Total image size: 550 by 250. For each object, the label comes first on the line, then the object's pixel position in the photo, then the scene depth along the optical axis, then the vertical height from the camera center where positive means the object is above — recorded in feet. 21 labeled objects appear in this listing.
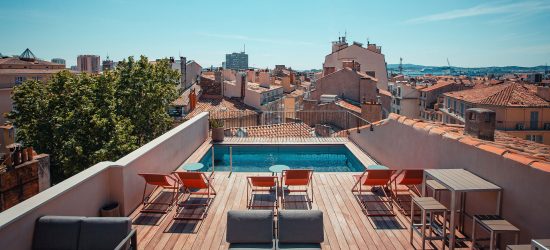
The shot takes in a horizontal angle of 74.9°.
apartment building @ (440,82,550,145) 126.82 -4.77
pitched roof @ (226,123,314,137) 63.79 -7.38
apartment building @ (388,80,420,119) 211.00 -4.51
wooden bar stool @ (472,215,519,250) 14.28 -5.43
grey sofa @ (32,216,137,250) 14.30 -5.81
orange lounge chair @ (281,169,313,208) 23.95 -5.85
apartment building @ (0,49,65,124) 139.03 +7.53
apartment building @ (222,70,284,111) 124.16 -1.04
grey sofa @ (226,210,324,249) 15.40 -6.00
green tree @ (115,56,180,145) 69.21 -1.76
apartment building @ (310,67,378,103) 113.91 +1.88
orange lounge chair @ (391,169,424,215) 23.07 -5.88
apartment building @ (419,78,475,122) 206.71 -0.84
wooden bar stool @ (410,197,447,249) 16.62 -5.65
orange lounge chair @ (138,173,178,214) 22.26 -7.39
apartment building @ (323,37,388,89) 151.12 +14.26
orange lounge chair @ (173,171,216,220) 22.22 -7.55
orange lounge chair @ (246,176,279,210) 23.06 -6.13
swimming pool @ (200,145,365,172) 43.01 -8.16
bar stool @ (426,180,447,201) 18.19 -4.80
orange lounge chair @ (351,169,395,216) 22.81 -7.38
